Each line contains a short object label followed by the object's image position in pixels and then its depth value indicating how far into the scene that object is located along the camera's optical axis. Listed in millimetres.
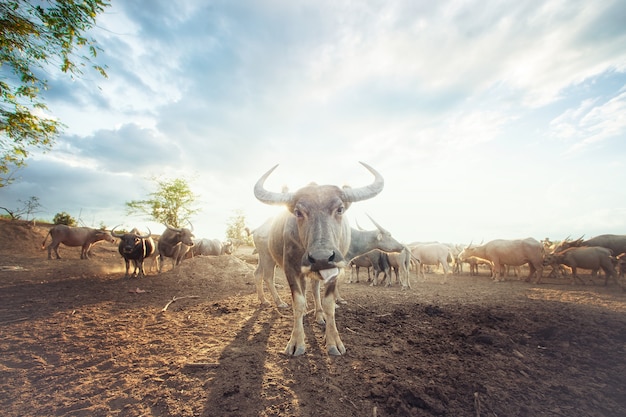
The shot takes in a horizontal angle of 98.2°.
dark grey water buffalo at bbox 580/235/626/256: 14750
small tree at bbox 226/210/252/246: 47522
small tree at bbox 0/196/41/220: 21977
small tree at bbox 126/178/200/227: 37000
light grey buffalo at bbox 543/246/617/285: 12336
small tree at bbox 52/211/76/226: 29000
